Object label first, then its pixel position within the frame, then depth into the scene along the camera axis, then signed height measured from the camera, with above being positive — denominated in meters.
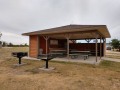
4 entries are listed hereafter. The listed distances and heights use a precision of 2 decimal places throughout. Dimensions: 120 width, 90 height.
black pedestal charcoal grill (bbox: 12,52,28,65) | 5.91 -0.54
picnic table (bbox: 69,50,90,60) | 7.51 -0.60
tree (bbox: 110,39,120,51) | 23.28 +0.83
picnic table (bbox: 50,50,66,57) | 8.68 -0.68
